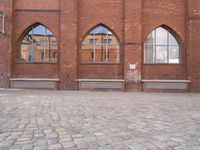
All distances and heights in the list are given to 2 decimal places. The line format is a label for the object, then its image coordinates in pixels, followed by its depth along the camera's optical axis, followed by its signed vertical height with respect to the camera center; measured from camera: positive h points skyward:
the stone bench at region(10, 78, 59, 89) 12.25 -0.72
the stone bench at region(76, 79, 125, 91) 12.23 -0.76
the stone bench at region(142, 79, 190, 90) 12.32 -0.76
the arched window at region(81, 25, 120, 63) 12.79 +2.01
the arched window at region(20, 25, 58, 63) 12.81 +2.07
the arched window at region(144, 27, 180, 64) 12.90 +1.98
